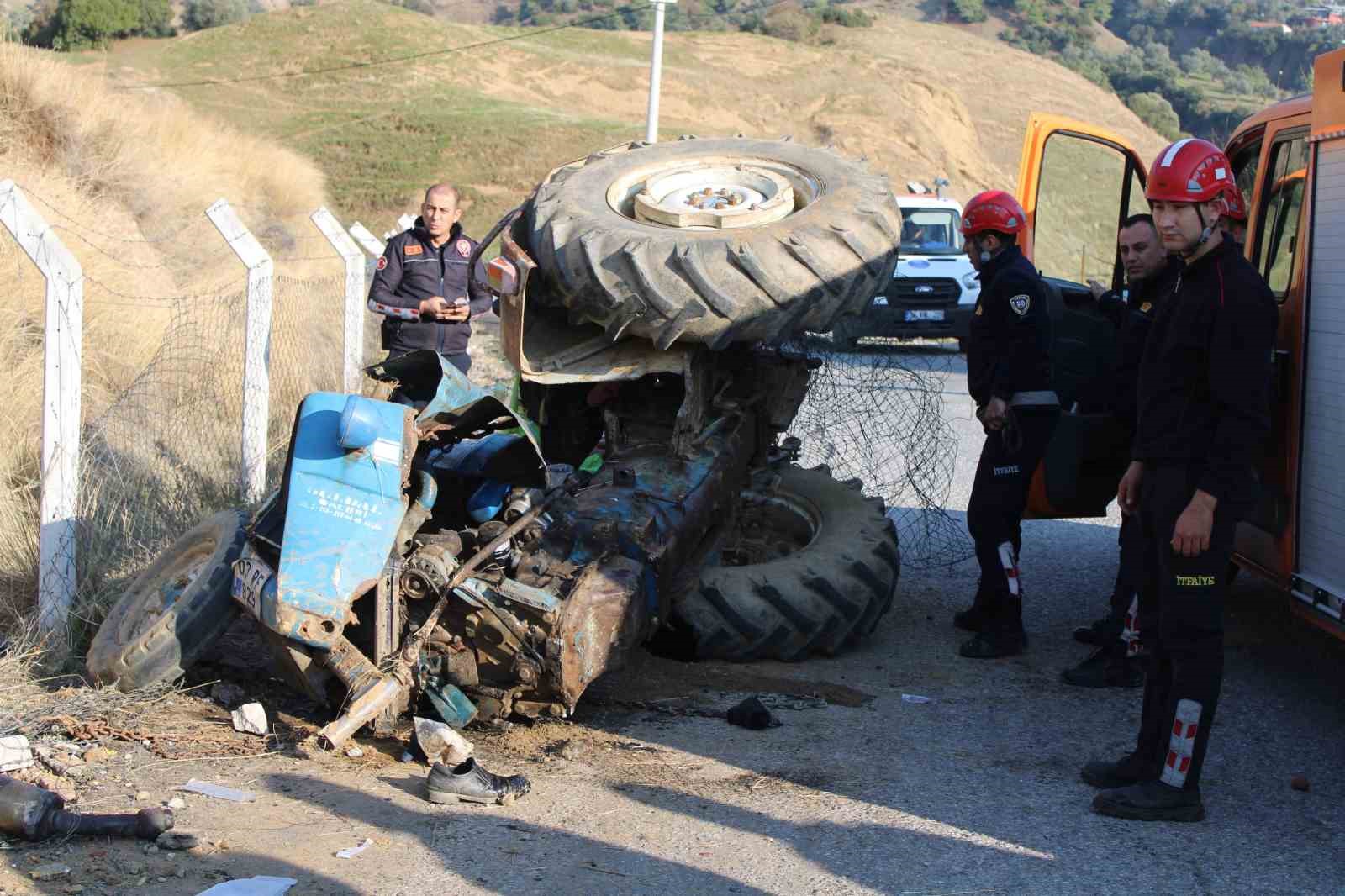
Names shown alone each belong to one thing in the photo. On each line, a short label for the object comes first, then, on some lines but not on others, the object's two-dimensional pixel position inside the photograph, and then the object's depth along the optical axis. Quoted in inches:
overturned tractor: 184.2
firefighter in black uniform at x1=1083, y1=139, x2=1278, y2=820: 167.0
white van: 672.4
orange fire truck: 194.5
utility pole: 1068.5
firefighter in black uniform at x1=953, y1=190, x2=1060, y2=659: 243.0
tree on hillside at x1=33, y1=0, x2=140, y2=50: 2009.1
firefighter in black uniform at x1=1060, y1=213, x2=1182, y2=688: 227.3
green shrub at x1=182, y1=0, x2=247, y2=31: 2384.4
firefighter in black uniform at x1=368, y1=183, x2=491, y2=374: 303.4
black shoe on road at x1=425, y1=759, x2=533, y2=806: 168.1
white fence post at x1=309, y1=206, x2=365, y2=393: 371.6
